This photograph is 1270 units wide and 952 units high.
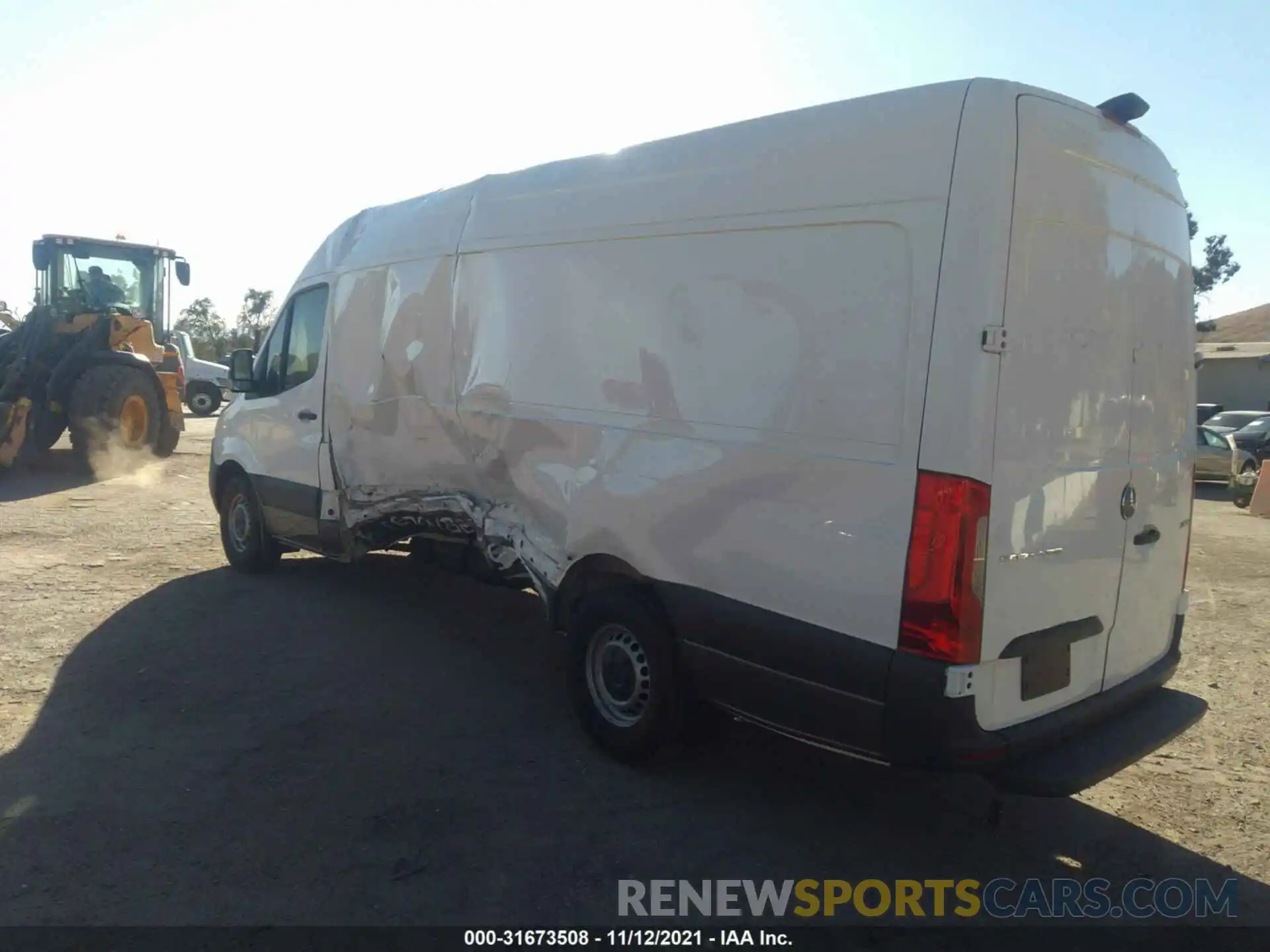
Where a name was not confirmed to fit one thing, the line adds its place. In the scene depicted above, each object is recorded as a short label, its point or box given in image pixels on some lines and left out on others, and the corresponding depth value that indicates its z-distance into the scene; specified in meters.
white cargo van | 3.14
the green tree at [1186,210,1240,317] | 54.12
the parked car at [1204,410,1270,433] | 21.88
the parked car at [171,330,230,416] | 27.36
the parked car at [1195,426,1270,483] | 17.22
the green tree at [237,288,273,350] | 68.69
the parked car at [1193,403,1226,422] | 23.96
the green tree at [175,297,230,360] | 52.68
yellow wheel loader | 12.97
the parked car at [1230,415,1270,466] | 19.70
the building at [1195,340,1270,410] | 34.00
